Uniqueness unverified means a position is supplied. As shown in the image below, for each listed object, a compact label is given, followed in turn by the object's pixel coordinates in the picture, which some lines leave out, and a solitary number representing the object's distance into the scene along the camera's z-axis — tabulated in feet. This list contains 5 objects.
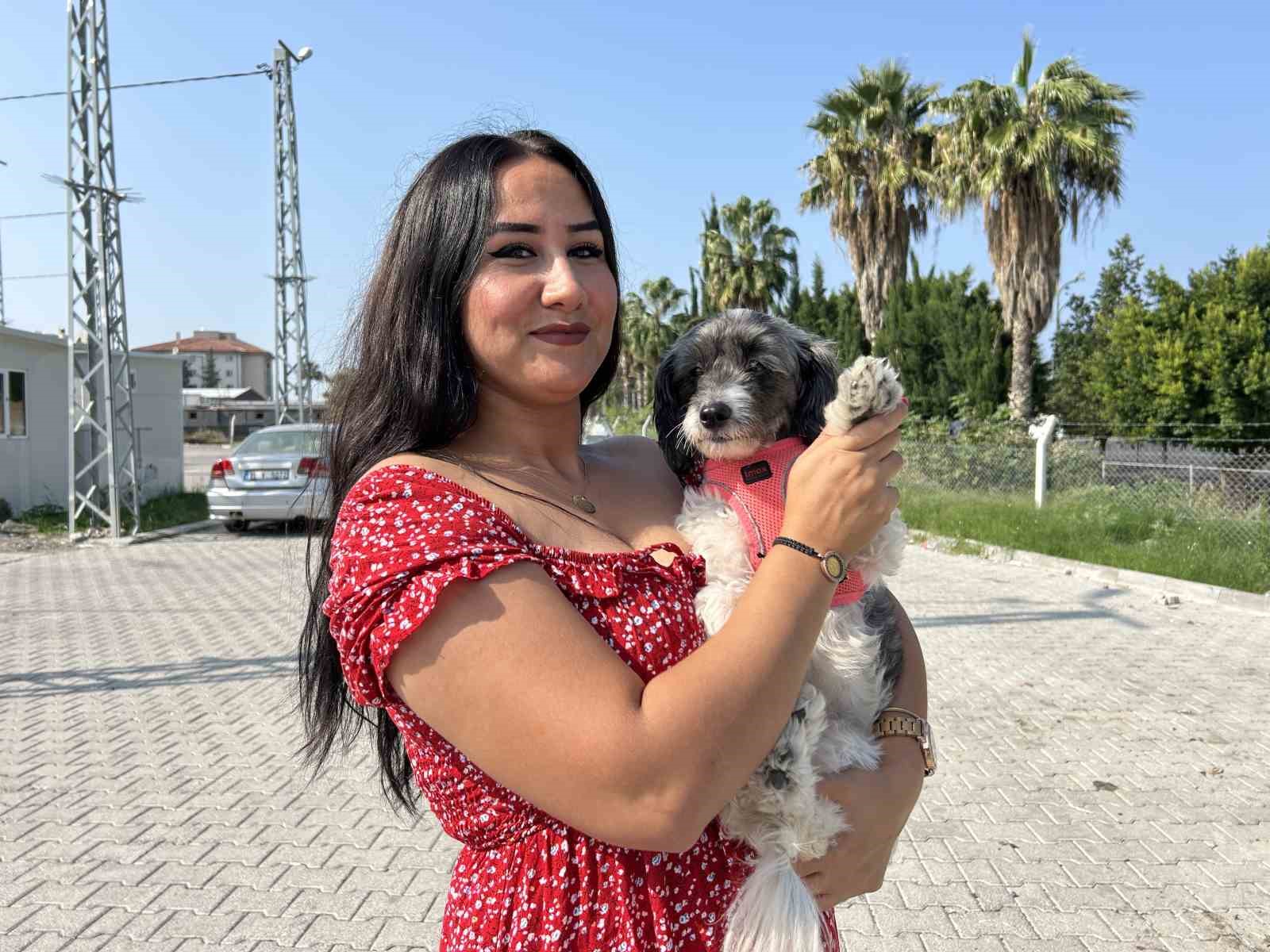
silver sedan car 54.54
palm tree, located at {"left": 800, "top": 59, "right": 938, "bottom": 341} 89.81
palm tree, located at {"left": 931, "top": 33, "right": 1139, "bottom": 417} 71.46
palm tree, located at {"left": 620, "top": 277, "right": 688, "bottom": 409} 173.27
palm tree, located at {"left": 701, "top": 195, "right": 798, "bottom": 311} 132.26
